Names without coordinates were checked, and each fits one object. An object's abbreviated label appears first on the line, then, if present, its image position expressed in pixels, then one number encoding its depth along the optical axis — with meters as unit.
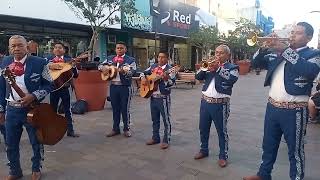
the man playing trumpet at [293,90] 2.69
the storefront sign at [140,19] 11.55
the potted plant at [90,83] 6.37
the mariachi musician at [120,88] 4.58
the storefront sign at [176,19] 14.21
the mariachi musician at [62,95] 4.66
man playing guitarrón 2.99
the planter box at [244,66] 19.26
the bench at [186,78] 11.28
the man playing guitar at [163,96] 4.09
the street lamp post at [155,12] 9.44
